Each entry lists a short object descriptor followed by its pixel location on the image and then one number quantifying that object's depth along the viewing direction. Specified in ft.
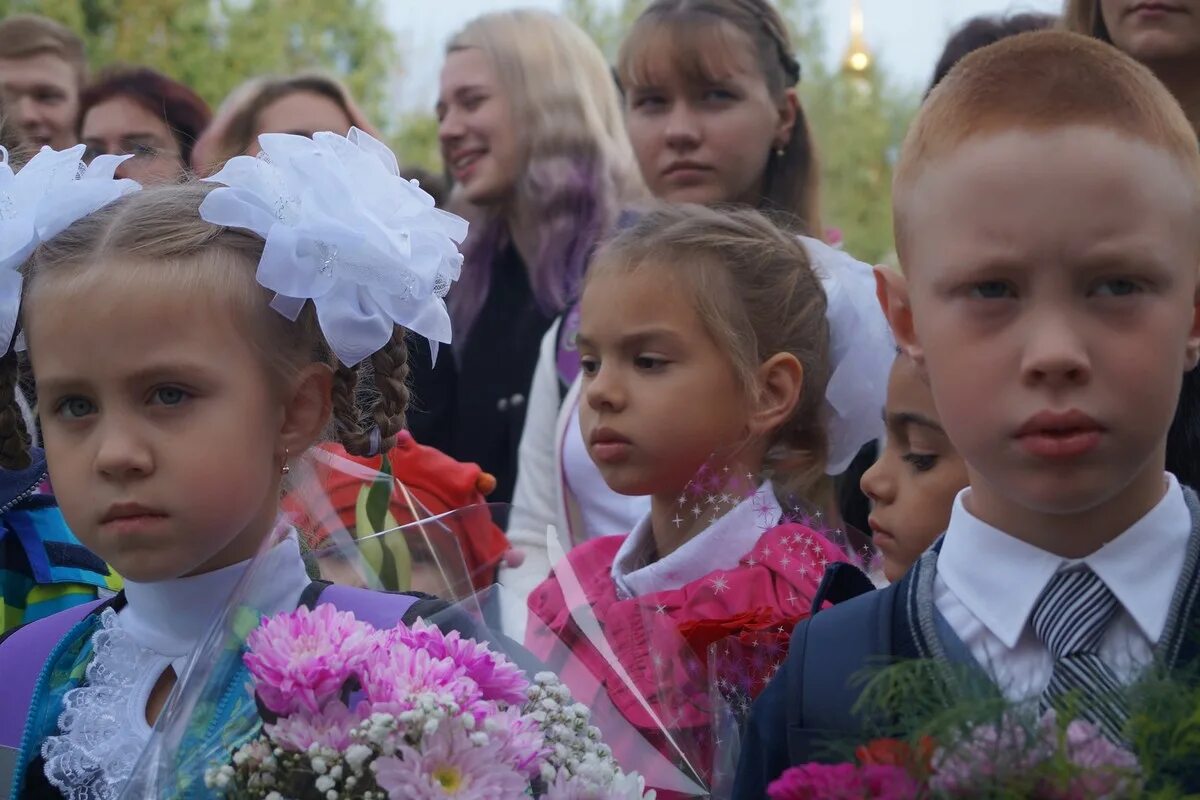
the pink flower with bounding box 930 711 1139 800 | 5.53
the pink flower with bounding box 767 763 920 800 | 5.70
